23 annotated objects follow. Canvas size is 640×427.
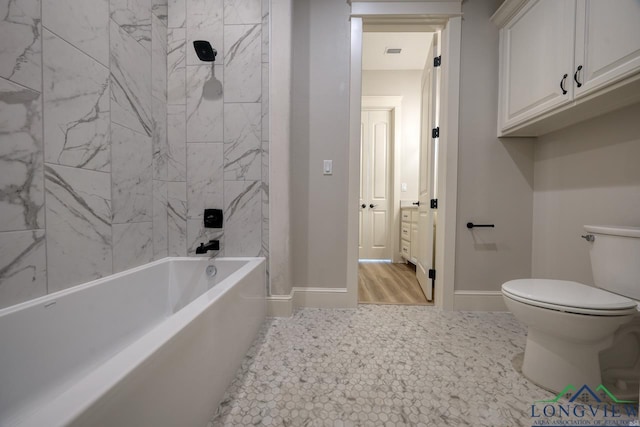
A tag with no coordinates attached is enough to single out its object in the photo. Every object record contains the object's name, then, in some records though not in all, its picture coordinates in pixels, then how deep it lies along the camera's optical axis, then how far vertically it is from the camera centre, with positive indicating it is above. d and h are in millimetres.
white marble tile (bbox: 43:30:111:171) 1008 +421
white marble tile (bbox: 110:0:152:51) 1348 +1062
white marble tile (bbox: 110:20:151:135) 1324 +688
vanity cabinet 3042 -396
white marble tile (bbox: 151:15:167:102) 1601 +952
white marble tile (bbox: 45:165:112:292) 1021 -117
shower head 1532 +972
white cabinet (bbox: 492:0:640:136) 1028 +737
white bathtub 498 -495
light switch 1866 +272
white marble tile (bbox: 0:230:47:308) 868 -251
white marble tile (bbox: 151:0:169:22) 1612 +1289
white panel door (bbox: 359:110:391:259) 3691 +143
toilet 957 -483
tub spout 1603 -304
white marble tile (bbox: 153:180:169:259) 1645 -129
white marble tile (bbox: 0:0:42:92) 868 +580
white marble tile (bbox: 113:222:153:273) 1343 -262
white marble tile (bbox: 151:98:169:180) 1638 +411
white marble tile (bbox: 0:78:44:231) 866 +148
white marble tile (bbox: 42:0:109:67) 1020 +800
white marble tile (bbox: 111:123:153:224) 1339 +146
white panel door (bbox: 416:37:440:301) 1978 +237
